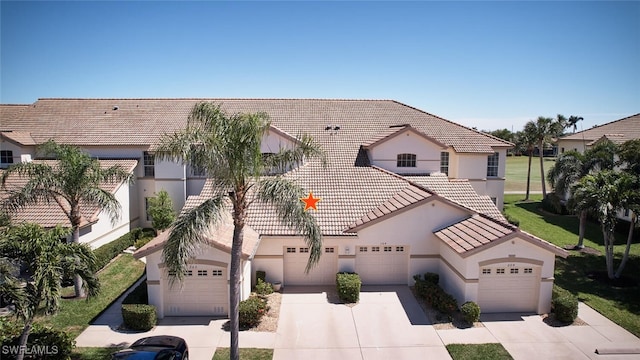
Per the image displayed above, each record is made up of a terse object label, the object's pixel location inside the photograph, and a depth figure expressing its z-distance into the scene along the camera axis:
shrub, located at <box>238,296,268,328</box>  15.56
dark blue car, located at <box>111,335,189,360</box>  11.51
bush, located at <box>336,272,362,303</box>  17.81
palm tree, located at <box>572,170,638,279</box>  19.56
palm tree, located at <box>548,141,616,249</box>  24.02
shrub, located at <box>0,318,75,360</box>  12.12
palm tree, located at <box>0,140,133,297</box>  16.47
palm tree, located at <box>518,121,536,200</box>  37.94
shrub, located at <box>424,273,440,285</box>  18.98
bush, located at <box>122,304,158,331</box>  15.32
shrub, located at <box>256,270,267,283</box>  18.92
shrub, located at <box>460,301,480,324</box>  15.91
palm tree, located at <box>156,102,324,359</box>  11.34
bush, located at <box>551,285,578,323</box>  16.03
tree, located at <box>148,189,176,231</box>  24.22
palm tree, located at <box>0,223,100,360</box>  10.21
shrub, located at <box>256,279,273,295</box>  18.23
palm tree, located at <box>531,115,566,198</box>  37.22
